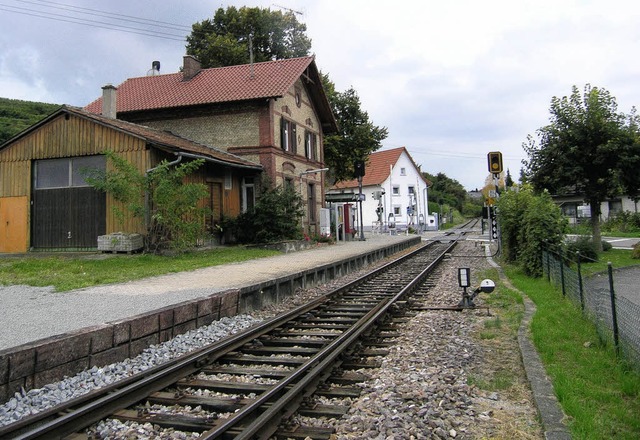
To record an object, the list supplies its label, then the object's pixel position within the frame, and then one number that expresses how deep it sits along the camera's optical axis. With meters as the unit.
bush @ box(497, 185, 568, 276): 12.55
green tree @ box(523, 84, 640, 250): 17.81
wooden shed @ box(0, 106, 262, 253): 17.23
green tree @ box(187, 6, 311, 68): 35.38
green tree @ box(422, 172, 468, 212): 99.50
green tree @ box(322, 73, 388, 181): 35.19
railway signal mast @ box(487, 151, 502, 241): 16.07
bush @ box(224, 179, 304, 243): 20.86
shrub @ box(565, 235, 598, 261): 15.10
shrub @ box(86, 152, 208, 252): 15.80
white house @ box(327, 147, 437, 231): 57.41
